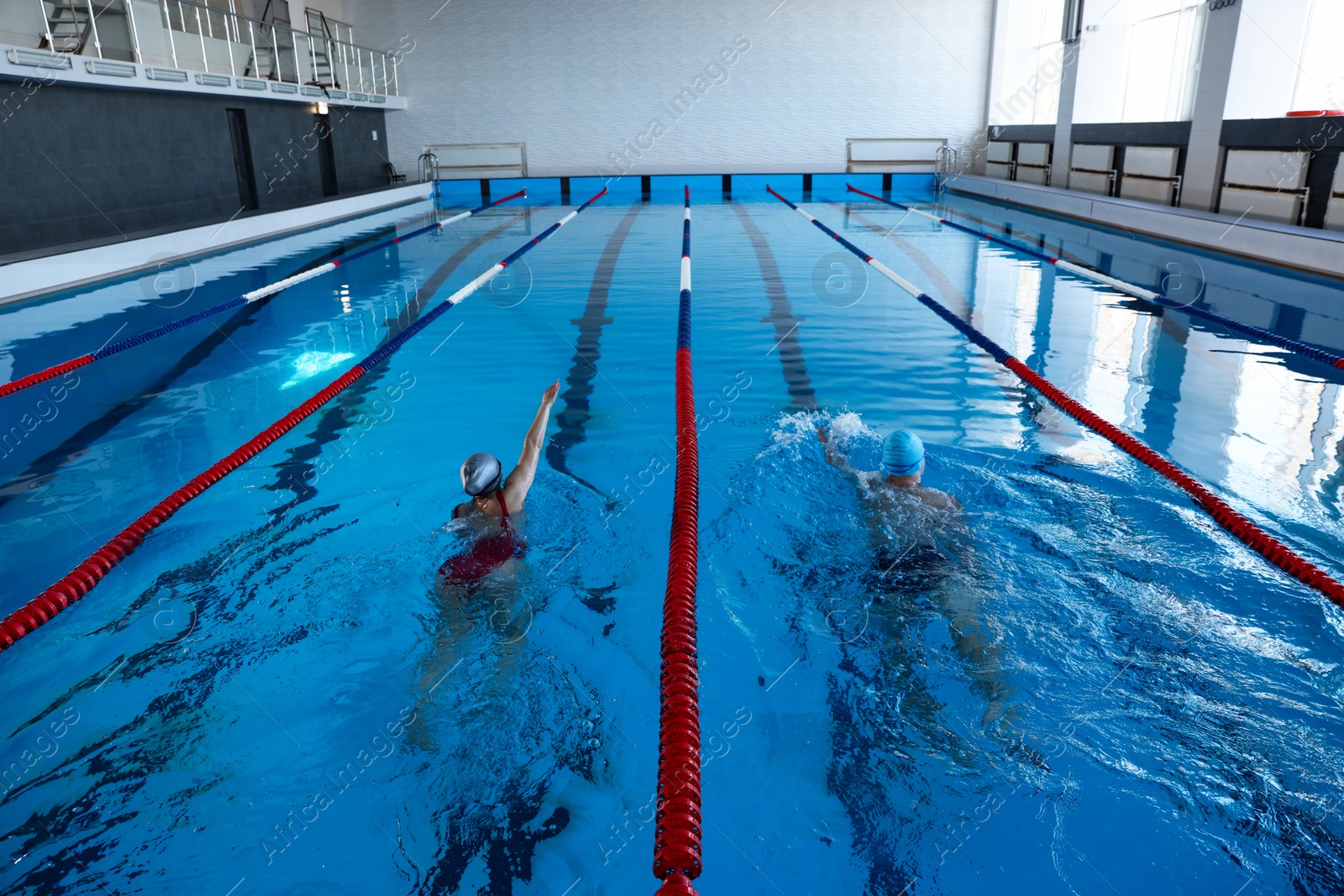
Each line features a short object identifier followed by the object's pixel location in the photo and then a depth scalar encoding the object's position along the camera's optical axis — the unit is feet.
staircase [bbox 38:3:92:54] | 28.81
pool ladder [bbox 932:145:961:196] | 60.29
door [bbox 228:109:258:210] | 42.57
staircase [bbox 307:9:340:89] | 49.14
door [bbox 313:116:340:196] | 51.47
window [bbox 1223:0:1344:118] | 29.99
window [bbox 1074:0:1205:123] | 42.83
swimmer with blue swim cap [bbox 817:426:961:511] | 10.29
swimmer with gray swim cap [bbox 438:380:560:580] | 9.14
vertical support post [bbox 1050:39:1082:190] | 47.14
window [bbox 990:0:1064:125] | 54.09
